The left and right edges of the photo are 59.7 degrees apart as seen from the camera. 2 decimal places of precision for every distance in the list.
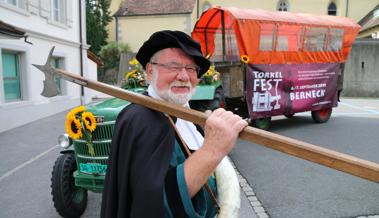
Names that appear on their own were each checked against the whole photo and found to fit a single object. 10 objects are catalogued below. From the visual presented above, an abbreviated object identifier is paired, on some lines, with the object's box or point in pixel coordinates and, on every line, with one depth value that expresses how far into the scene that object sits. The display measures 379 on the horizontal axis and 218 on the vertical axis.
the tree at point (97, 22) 29.59
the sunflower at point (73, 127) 3.44
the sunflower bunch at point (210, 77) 7.00
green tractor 3.46
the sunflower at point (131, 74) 4.84
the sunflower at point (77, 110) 3.43
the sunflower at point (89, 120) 3.39
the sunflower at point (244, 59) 7.56
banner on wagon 7.79
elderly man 1.17
